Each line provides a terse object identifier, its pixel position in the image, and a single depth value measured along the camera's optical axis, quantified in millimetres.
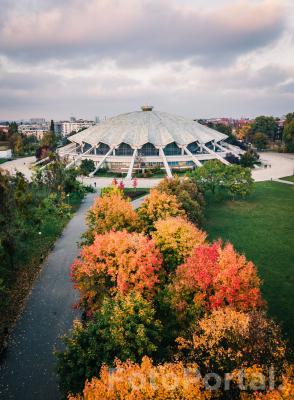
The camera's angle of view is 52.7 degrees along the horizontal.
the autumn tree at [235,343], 11672
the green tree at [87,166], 64000
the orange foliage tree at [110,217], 25062
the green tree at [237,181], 44438
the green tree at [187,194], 30703
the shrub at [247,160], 71625
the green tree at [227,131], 98938
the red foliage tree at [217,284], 15273
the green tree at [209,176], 44969
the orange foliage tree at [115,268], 17484
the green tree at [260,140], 99562
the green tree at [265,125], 113750
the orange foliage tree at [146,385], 9594
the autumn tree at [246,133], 114325
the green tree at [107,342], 13039
